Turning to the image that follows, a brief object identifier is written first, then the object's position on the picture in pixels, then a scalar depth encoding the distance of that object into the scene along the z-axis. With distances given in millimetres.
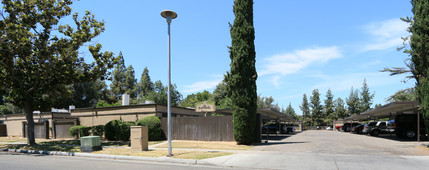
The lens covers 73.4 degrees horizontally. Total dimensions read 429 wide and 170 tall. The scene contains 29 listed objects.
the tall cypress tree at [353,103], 88812
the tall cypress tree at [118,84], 66062
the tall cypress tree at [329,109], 89838
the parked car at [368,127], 31359
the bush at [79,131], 23125
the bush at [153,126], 21125
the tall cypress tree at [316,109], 93000
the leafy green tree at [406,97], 65838
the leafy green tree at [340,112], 87125
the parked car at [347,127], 45584
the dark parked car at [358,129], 36759
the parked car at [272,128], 34341
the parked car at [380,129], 30188
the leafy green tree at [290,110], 130375
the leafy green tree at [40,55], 16922
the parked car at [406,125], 22328
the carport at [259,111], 19547
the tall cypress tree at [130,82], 66312
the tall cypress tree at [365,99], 87938
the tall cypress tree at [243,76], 17562
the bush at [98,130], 22795
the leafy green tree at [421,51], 14469
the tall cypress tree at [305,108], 103000
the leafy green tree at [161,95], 61594
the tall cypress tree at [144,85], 69438
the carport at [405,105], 18641
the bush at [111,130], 22105
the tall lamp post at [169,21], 12438
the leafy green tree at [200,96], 82306
